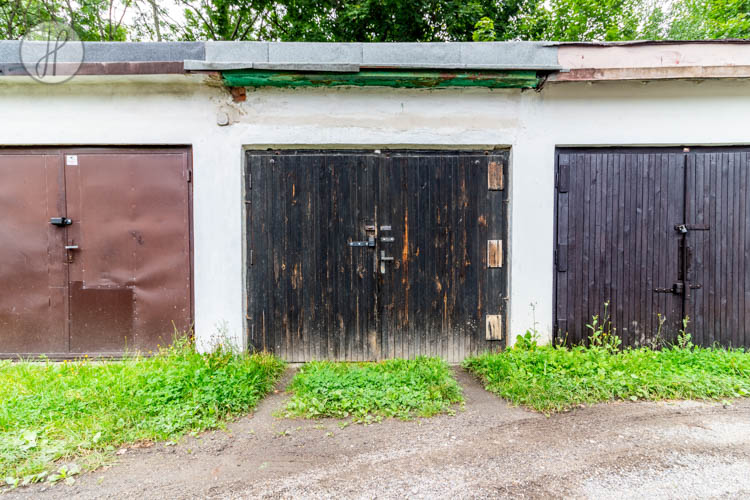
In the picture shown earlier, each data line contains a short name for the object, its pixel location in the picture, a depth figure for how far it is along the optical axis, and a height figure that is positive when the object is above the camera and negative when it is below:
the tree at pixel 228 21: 11.50 +7.34
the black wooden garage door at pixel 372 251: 3.95 -0.10
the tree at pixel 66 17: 9.28 +6.37
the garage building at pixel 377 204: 3.80 +0.41
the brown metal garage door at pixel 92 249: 3.83 -0.05
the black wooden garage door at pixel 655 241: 3.93 -0.01
